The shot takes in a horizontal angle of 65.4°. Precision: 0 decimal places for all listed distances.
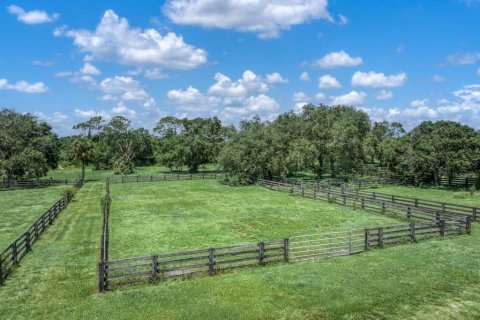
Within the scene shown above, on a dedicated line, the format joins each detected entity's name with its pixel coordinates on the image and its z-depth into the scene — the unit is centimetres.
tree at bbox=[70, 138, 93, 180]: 5662
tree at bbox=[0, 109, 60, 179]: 4878
